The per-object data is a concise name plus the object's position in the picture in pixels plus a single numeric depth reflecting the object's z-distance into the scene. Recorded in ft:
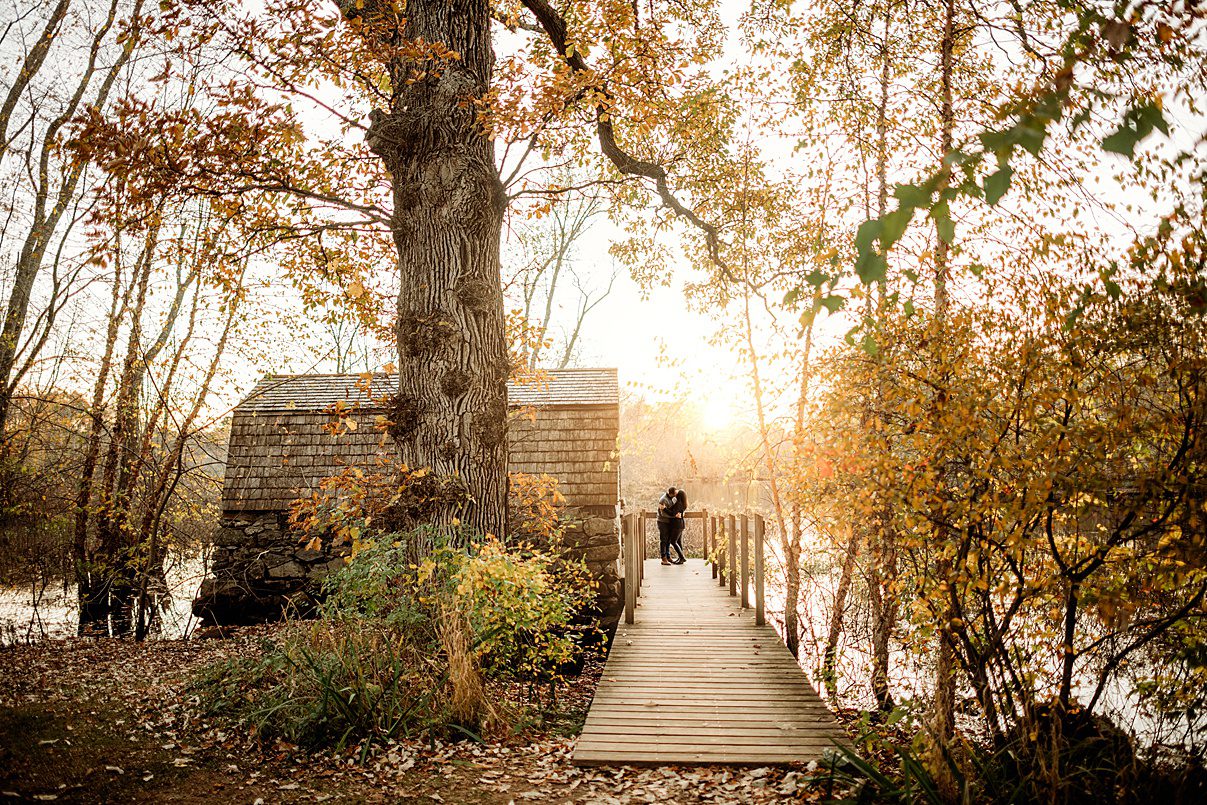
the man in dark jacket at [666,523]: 47.37
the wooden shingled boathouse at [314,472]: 40.42
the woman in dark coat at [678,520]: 47.62
